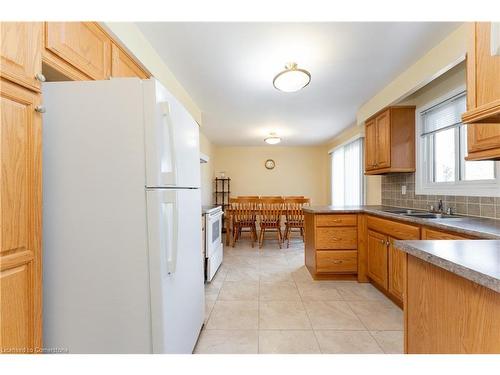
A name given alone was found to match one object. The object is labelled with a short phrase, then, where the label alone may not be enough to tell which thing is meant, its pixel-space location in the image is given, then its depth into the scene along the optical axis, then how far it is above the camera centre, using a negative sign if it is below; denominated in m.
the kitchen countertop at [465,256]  0.57 -0.23
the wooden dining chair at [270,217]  4.26 -0.61
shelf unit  6.00 -0.19
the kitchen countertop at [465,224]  1.20 -0.27
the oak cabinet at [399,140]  2.59 +0.53
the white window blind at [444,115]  2.09 +0.73
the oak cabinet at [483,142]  1.11 +0.22
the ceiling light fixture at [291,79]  2.01 +1.02
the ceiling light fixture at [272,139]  4.56 +0.98
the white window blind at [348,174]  4.07 +0.24
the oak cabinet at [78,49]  0.99 +0.71
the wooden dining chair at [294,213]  4.23 -0.53
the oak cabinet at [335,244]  2.55 -0.69
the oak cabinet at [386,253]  1.91 -0.67
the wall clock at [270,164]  6.13 +0.61
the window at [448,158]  1.84 +0.28
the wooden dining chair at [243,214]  4.32 -0.56
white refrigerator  0.97 -0.14
